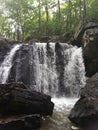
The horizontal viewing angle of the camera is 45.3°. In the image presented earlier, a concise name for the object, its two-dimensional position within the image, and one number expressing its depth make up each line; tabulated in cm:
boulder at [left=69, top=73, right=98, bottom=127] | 532
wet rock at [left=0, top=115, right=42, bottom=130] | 512
